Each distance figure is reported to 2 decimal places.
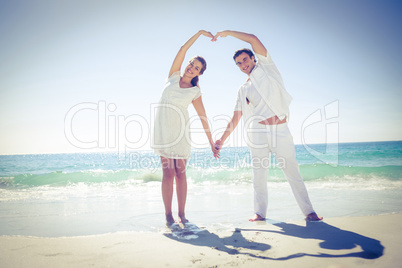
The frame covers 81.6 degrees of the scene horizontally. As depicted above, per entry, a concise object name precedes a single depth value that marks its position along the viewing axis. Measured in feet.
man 9.82
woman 10.00
